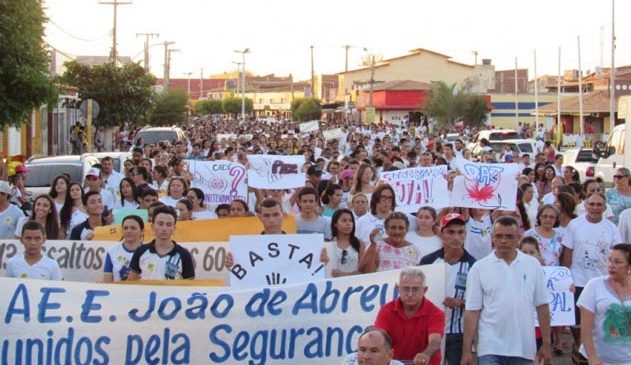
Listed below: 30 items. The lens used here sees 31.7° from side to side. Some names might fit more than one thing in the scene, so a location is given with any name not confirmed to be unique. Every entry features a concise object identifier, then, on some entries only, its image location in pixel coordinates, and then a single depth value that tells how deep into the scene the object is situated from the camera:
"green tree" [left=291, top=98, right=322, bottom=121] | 101.50
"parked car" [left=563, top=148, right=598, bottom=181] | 27.98
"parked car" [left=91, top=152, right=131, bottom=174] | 21.27
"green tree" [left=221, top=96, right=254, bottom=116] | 141.50
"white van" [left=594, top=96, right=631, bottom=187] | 21.75
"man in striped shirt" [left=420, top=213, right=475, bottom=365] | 7.76
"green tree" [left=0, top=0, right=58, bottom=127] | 23.19
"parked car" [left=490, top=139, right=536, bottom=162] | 33.69
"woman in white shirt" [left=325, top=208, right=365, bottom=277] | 9.34
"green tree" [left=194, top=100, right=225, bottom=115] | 149.88
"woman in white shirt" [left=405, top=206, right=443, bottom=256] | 9.05
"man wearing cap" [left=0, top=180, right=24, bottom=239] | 11.27
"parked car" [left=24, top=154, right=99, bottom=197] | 19.47
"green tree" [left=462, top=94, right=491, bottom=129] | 74.38
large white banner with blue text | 7.82
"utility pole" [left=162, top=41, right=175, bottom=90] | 89.19
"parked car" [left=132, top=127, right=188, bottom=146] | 36.03
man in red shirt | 6.71
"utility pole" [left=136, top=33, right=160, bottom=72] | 79.44
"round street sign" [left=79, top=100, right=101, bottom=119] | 30.62
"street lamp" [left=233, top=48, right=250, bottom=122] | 112.21
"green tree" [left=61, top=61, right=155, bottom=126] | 45.44
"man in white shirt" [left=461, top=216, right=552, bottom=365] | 7.11
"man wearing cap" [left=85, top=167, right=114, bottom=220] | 13.40
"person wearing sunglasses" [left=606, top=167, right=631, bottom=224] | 11.81
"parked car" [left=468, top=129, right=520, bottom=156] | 43.16
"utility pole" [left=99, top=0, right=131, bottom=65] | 48.90
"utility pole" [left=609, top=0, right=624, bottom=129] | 48.47
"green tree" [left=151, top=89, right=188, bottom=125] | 64.36
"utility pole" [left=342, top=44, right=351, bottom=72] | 110.89
